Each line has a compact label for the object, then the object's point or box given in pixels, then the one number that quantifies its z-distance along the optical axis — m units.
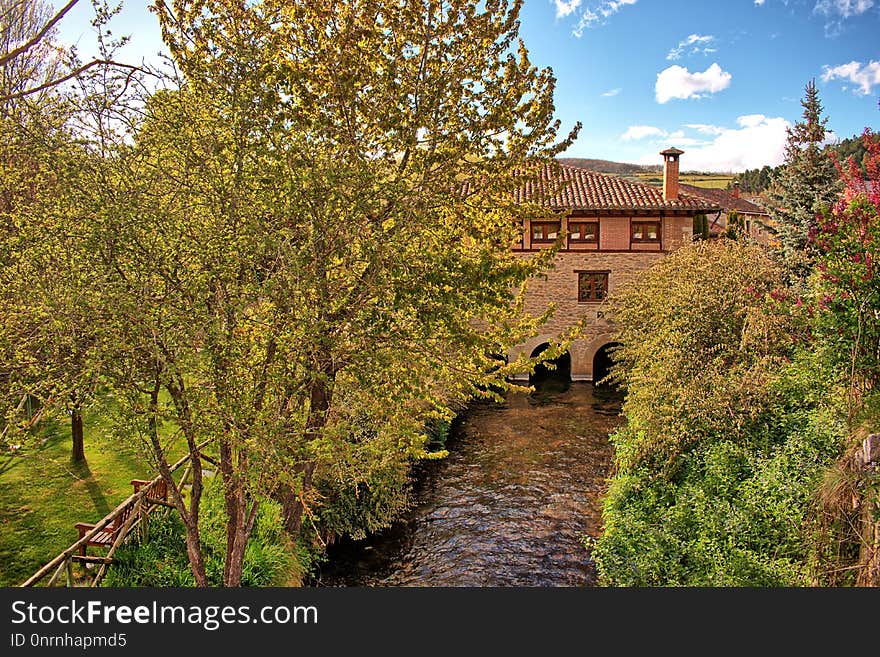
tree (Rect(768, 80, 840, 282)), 21.14
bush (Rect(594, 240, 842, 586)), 8.95
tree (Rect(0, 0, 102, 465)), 5.92
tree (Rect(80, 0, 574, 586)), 6.13
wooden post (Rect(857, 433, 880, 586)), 6.53
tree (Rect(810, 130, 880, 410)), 8.12
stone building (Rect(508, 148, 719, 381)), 25.47
